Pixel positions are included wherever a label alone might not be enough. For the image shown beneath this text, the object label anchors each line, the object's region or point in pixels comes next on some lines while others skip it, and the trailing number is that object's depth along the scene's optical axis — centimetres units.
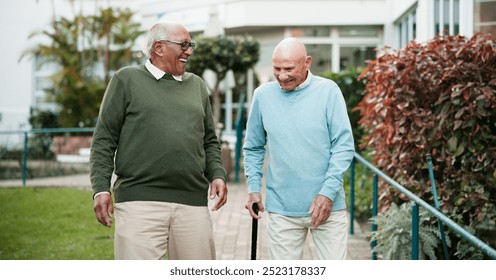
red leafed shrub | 482
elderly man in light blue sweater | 323
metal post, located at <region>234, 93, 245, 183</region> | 1112
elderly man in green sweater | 327
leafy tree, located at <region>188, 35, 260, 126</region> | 1154
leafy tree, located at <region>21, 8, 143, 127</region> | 1886
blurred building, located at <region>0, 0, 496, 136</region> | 1507
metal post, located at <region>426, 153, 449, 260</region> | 438
